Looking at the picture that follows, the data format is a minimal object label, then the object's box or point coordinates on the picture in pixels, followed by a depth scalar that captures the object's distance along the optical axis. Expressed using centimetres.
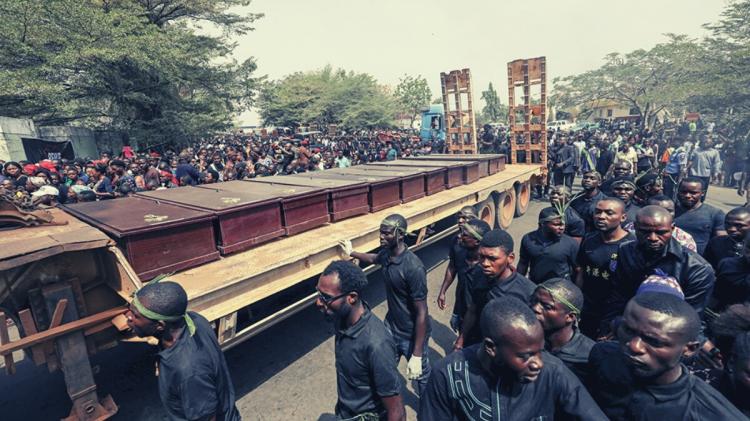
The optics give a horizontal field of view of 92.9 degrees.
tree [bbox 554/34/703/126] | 2409
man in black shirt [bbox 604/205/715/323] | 266
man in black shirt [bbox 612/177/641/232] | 463
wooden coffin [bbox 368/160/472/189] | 738
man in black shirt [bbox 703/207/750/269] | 324
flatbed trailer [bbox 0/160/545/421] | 263
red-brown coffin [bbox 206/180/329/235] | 433
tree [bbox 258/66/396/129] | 3997
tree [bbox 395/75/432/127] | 6278
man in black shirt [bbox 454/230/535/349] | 261
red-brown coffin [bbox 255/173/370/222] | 495
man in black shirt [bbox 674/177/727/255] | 400
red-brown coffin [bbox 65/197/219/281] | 303
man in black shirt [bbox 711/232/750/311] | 271
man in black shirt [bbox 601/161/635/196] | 608
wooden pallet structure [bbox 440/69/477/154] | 1202
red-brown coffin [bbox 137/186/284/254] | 370
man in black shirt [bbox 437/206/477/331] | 350
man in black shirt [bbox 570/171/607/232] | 509
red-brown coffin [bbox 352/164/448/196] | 675
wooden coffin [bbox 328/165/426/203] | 612
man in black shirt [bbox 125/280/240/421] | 191
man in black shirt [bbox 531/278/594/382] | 210
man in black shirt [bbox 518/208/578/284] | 352
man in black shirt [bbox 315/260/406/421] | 199
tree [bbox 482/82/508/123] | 7775
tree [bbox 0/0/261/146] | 1316
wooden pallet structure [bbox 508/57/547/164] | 1062
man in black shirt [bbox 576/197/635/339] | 317
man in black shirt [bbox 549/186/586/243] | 438
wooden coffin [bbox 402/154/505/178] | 895
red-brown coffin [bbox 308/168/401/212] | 552
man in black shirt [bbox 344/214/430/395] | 302
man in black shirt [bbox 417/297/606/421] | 150
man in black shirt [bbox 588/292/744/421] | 148
